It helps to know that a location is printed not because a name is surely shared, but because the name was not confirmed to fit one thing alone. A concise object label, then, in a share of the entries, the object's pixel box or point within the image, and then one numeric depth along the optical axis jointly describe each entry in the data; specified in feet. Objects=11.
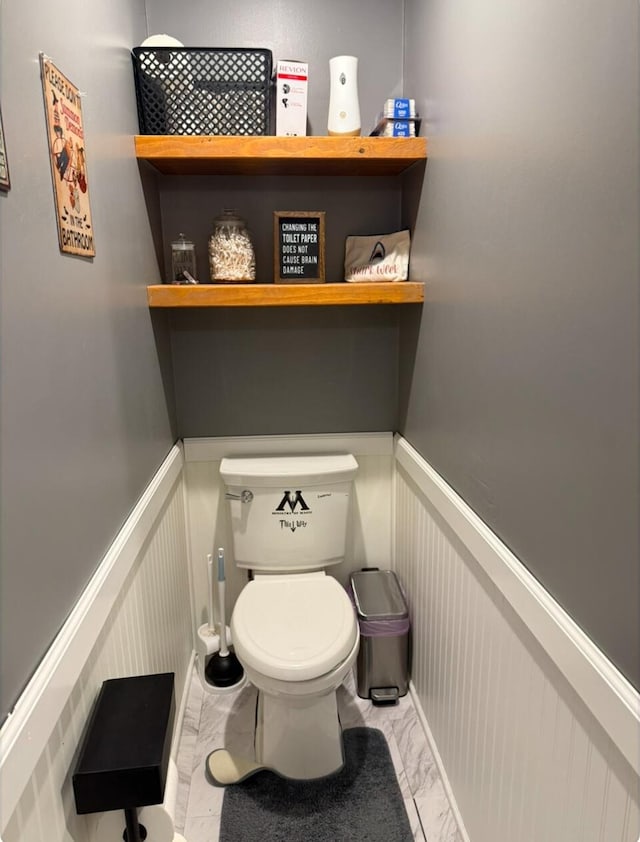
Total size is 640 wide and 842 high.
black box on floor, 2.82
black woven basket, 5.06
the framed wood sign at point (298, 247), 6.00
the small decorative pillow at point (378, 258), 5.99
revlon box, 5.36
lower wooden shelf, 5.49
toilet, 4.93
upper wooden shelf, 5.10
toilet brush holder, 6.46
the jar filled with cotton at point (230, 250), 5.84
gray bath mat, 4.83
